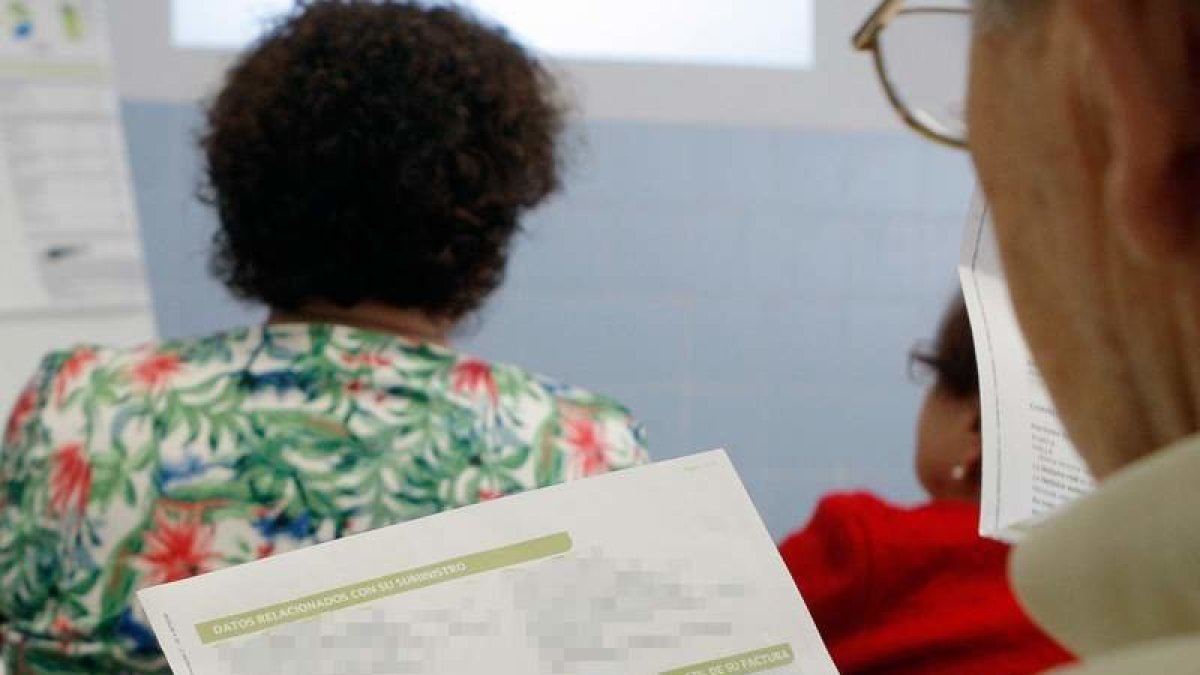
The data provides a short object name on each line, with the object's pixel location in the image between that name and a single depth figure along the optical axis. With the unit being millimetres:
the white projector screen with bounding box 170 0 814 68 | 2957
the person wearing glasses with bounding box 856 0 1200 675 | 1006
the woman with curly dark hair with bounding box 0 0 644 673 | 1900
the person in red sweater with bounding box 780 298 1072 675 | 1914
